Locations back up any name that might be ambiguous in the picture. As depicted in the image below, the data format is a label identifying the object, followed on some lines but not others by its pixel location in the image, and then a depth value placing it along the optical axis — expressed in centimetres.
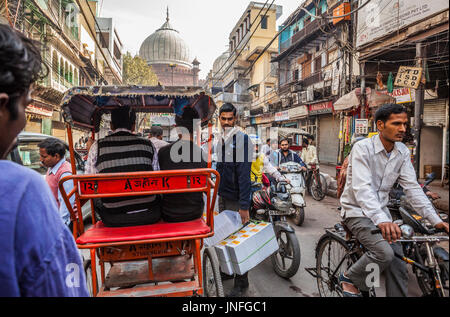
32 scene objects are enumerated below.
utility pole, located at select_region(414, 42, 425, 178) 618
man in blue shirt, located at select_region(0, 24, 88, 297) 74
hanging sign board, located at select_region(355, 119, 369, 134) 896
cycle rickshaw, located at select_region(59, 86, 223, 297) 238
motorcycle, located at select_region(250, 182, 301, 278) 359
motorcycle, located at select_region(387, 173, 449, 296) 161
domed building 5722
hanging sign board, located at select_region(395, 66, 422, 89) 621
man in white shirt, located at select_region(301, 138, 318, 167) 916
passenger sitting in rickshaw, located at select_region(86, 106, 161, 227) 272
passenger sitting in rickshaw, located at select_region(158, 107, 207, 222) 288
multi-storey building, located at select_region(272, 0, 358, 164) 1519
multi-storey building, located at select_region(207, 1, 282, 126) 3056
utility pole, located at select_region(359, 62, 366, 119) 1005
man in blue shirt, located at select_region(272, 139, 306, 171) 722
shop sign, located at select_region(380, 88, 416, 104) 834
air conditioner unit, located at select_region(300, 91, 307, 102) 1955
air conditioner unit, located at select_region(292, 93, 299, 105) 2080
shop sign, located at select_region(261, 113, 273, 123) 2611
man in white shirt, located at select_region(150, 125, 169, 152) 749
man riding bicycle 200
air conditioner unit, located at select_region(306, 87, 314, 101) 1828
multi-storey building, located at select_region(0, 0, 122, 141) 1345
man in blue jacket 337
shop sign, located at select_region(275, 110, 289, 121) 2222
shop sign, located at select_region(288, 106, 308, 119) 1938
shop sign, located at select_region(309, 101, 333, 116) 1666
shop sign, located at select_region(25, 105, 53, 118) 1411
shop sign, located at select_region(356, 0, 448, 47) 742
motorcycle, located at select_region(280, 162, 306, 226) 602
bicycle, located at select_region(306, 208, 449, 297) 165
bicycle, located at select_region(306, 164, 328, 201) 866
